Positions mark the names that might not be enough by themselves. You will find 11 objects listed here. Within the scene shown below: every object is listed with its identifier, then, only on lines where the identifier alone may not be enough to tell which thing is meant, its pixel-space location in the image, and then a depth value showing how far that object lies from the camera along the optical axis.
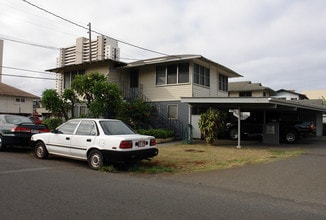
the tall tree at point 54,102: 19.77
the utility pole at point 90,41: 30.63
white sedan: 8.64
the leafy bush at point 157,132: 18.00
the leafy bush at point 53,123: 21.27
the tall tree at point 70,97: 19.72
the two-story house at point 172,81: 20.02
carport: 14.85
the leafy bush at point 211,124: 16.47
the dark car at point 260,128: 19.08
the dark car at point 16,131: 12.35
